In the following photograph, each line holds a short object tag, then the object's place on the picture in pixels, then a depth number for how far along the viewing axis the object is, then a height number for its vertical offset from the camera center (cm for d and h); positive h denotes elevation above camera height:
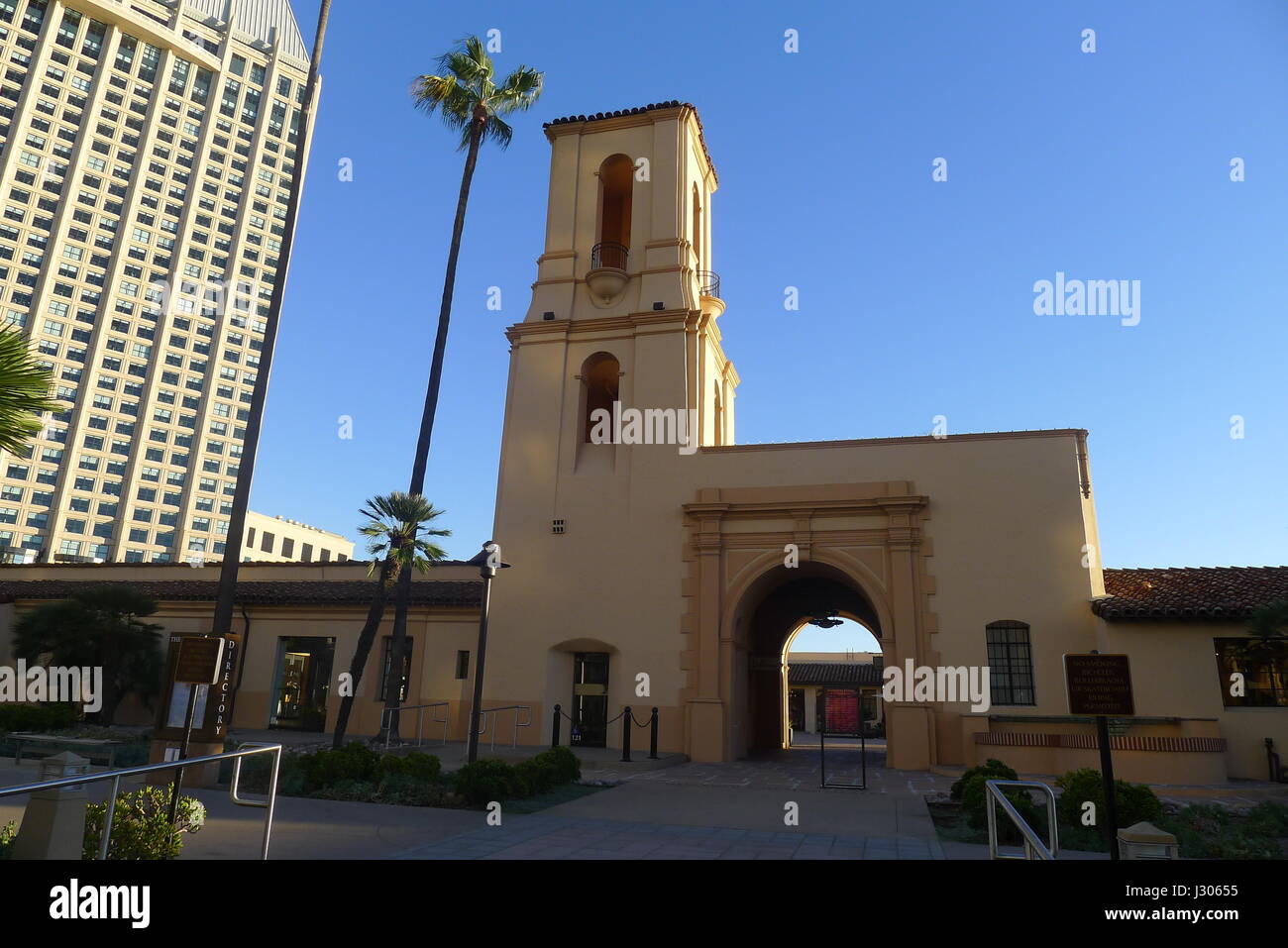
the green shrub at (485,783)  1146 -139
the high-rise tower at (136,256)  7562 +4099
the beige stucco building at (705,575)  1783 +304
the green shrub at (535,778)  1225 -142
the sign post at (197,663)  1011 +12
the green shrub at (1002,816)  970 -132
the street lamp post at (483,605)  1381 +132
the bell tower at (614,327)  2242 +1005
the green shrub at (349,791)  1180 -162
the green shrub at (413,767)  1258 -132
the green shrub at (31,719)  1878 -119
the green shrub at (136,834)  642 -128
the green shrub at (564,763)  1358 -129
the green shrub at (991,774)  1162 -102
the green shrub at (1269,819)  1035 -140
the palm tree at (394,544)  1936 +316
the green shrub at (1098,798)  978 -113
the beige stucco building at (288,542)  8606 +1479
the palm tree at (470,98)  2250 +1587
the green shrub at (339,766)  1241 -135
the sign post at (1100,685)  775 +18
